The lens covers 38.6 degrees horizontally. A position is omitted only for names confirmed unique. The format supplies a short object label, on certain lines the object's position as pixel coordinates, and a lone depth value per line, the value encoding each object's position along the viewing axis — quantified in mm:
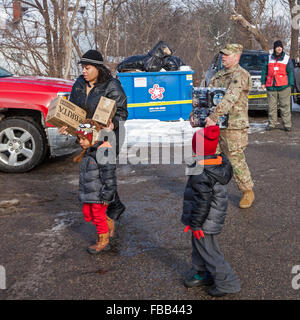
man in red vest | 9625
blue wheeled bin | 11188
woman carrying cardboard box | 3855
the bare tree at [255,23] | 19234
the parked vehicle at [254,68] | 11906
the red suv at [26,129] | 6562
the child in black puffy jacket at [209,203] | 2838
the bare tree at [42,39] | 12672
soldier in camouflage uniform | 4465
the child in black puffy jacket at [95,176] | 3598
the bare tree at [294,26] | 18377
